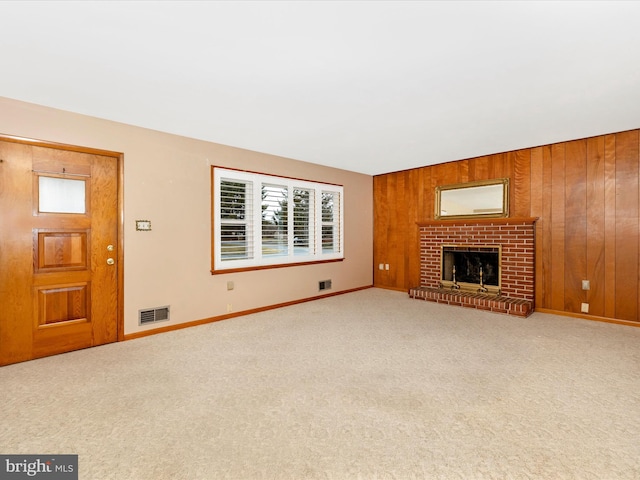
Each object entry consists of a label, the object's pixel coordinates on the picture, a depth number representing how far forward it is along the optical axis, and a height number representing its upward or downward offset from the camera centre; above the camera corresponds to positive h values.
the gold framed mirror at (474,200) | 4.95 +0.67
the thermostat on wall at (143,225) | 3.56 +0.17
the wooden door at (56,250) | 2.89 -0.10
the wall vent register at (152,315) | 3.60 -0.88
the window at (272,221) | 4.34 +0.29
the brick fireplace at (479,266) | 4.65 -0.33
